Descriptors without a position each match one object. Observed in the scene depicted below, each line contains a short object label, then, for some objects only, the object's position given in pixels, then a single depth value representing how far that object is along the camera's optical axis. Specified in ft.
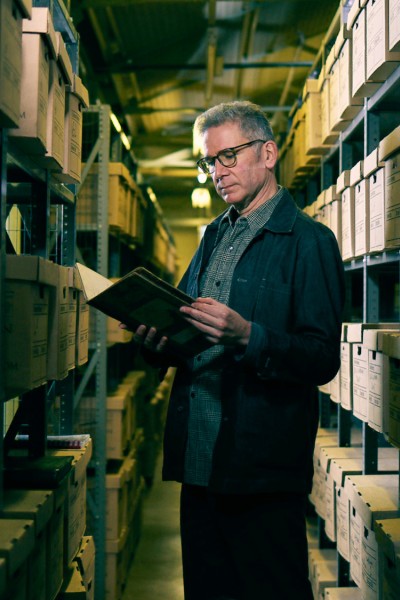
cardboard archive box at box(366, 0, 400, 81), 7.13
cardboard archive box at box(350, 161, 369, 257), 8.54
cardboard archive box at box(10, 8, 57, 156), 5.56
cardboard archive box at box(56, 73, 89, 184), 7.44
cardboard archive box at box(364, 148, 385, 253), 7.73
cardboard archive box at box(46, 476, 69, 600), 6.15
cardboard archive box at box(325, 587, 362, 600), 9.46
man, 6.05
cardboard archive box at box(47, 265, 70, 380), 6.41
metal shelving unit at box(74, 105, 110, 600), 12.10
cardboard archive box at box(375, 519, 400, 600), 6.02
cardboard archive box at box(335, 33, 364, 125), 9.22
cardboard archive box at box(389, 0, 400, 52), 6.79
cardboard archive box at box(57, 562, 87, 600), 7.04
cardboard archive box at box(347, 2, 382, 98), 8.17
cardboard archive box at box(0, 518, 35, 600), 4.53
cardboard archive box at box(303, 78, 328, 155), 12.28
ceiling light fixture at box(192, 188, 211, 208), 26.26
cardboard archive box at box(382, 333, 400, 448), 6.68
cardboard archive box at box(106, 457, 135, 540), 12.41
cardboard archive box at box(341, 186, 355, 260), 9.53
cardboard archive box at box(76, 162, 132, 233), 12.50
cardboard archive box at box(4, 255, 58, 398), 5.36
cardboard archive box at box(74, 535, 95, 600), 7.90
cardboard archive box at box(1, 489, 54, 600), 5.44
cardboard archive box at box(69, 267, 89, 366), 7.76
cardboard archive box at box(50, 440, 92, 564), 7.18
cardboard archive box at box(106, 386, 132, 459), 12.96
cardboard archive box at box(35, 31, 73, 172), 6.39
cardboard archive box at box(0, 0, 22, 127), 4.61
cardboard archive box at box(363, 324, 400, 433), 7.29
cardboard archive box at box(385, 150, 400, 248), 7.03
